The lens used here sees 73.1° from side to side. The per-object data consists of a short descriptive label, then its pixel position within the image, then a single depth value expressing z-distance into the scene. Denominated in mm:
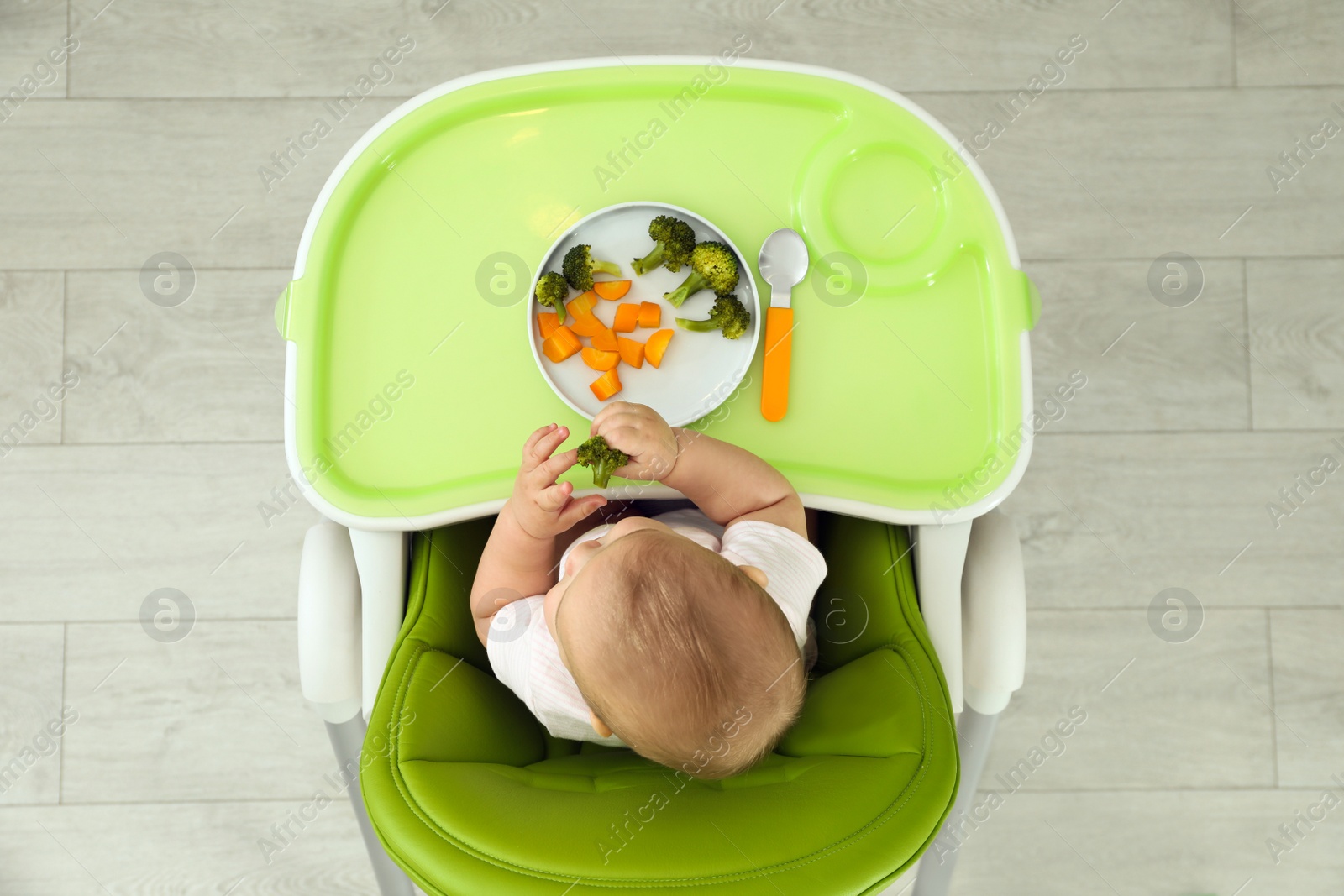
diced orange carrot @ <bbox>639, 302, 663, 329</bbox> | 785
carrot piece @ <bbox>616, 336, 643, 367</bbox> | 784
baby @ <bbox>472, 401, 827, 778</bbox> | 642
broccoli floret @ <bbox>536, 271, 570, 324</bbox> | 755
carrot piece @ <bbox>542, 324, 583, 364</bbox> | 776
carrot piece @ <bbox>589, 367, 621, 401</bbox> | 776
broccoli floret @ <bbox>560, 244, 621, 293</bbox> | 762
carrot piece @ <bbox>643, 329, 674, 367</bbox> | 779
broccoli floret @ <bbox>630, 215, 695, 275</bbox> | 768
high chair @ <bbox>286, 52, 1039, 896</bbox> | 792
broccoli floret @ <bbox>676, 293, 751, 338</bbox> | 767
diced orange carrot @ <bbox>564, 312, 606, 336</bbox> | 780
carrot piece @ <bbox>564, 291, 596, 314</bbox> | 781
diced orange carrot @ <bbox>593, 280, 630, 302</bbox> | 783
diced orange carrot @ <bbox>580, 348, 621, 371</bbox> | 775
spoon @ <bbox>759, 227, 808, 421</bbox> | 787
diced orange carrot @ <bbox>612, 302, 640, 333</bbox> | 783
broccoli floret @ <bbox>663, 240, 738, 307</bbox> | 755
